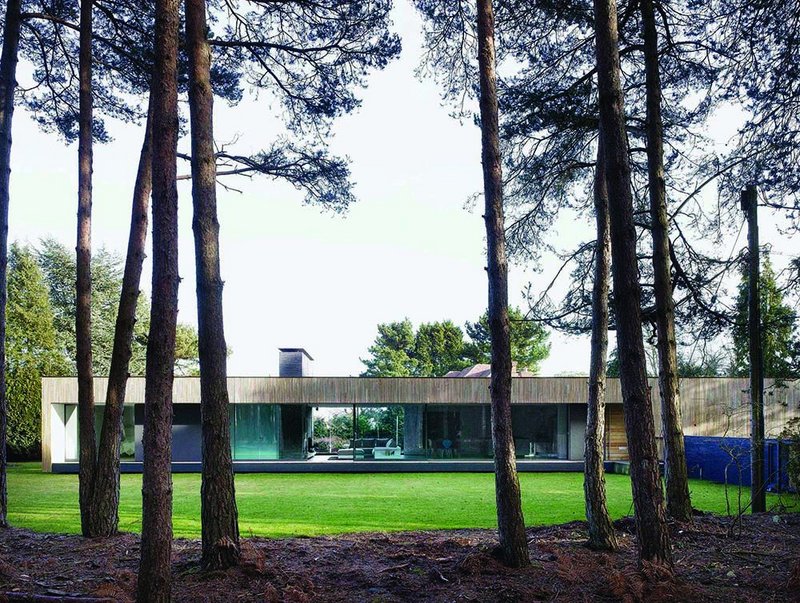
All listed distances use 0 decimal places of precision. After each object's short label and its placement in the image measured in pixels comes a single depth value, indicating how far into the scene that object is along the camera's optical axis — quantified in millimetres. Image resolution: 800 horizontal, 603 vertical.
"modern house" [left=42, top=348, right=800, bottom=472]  21531
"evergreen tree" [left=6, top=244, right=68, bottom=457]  26406
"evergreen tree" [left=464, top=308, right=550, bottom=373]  42878
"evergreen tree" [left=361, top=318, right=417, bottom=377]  51000
